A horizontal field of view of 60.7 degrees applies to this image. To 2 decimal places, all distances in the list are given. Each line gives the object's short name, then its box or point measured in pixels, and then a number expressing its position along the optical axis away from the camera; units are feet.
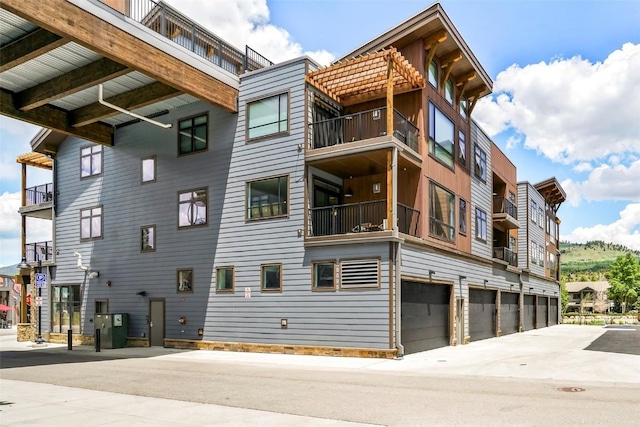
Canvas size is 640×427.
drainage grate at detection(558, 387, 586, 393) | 37.55
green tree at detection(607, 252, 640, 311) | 302.86
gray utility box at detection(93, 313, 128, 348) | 77.71
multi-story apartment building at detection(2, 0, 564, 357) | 62.08
